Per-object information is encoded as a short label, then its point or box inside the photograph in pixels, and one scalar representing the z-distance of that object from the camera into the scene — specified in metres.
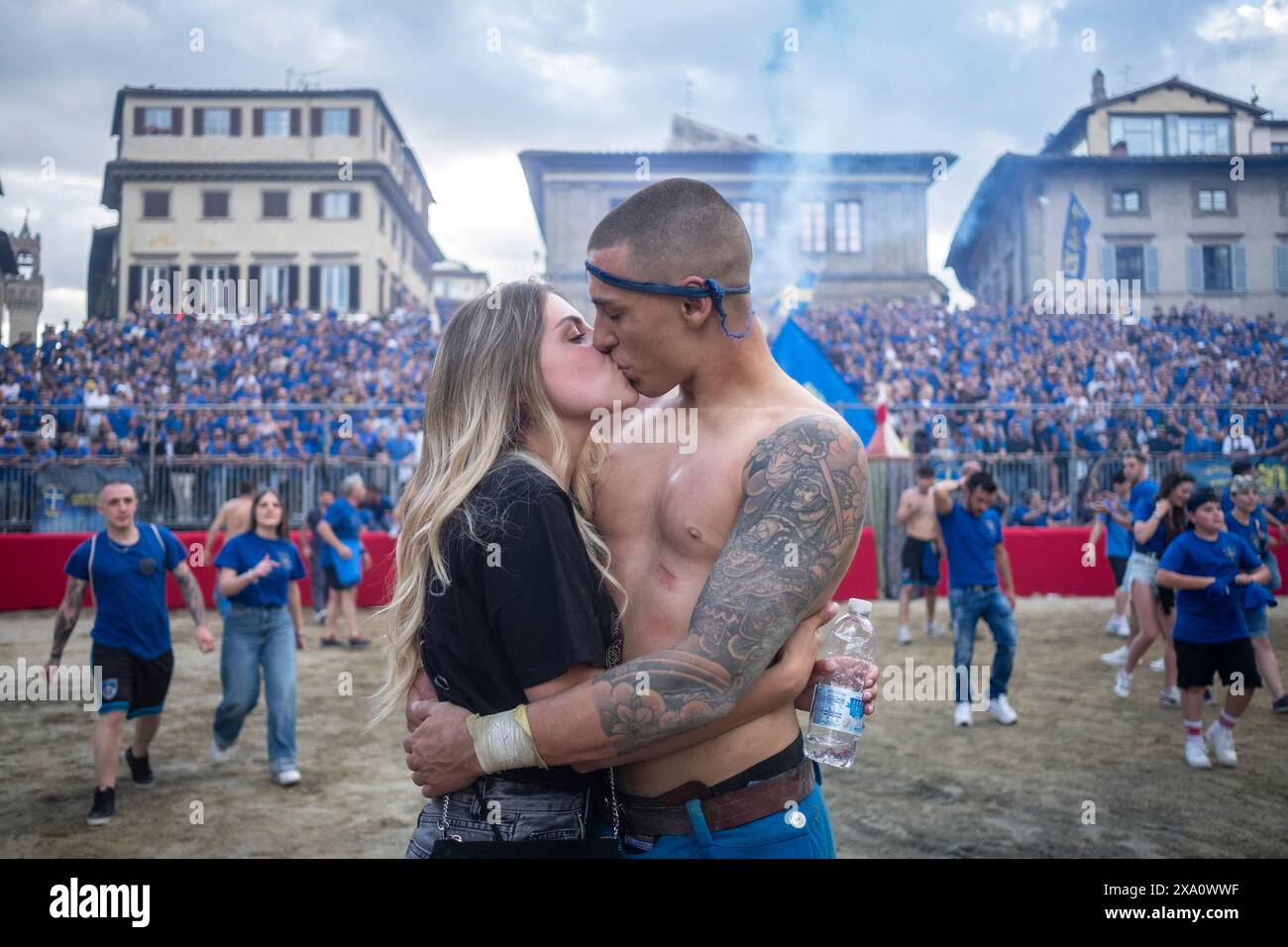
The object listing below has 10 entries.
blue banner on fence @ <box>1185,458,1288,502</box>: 16.47
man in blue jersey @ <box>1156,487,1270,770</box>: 7.30
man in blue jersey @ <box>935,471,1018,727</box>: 8.72
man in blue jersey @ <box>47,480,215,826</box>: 6.51
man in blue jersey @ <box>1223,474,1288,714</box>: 8.28
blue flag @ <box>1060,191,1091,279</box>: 28.93
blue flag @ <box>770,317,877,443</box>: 15.39
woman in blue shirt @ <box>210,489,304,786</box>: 7.23
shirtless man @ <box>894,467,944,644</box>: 12.92
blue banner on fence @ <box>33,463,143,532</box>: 15.57
